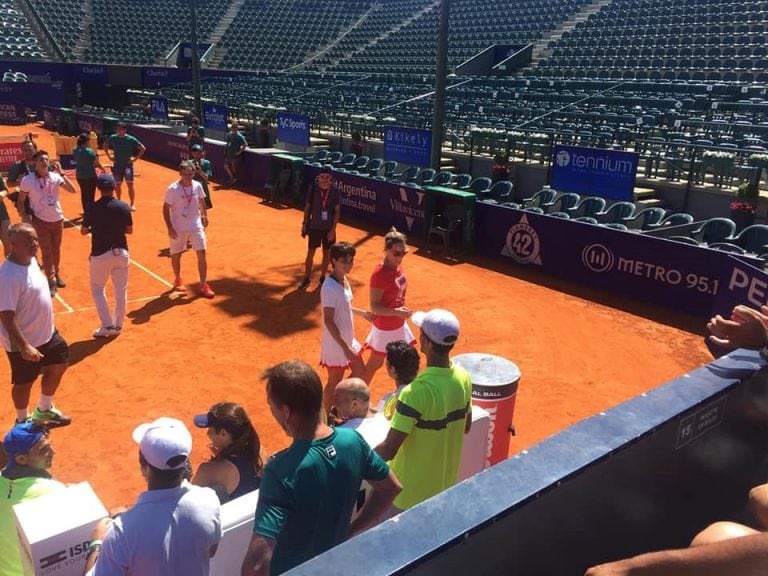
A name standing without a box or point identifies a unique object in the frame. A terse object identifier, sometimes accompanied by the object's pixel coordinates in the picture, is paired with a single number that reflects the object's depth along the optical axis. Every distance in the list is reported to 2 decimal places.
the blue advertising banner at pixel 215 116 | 27.09
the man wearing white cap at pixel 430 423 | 3.59
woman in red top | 6.16
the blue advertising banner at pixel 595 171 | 14.16
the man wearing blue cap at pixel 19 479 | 3.73
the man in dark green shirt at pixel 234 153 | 20.20
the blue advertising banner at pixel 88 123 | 27.89
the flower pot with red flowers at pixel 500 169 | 17.84
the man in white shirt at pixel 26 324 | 5.64
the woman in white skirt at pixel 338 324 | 5.91
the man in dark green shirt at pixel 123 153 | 14.81
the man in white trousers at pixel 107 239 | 8.09
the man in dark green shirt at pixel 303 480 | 2.57
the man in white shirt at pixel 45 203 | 9.40
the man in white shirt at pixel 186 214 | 9.88
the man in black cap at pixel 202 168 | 12.48
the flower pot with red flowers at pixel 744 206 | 12.59
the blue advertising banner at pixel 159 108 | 30.75
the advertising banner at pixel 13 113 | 35.09
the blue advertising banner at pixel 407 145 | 18.61
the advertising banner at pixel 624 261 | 9.71
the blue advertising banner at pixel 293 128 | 22.98
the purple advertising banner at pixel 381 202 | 15.16
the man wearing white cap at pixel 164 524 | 2.72
